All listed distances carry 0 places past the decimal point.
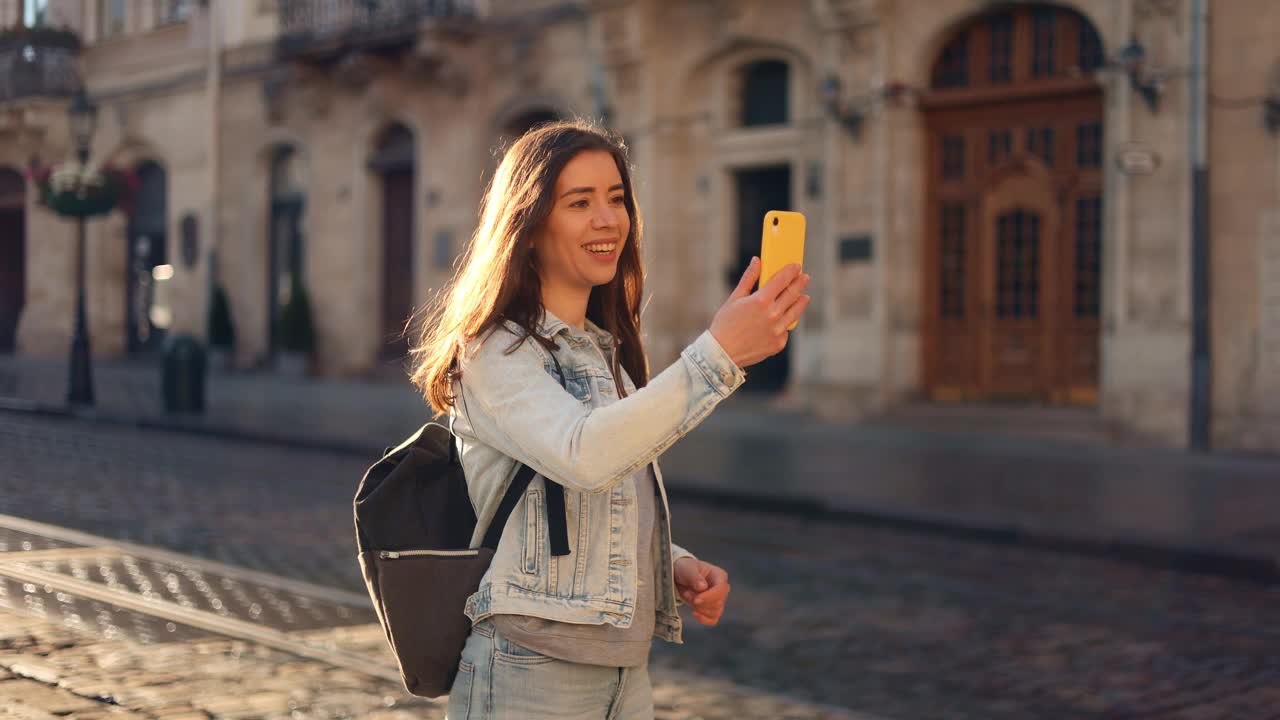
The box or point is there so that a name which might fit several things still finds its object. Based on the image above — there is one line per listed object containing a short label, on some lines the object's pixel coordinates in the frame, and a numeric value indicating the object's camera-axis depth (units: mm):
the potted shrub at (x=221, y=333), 25734
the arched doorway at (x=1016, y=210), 15938
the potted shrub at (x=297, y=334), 24500
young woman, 2121
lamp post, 18172
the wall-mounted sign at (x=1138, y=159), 14656
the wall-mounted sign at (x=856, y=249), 17250
